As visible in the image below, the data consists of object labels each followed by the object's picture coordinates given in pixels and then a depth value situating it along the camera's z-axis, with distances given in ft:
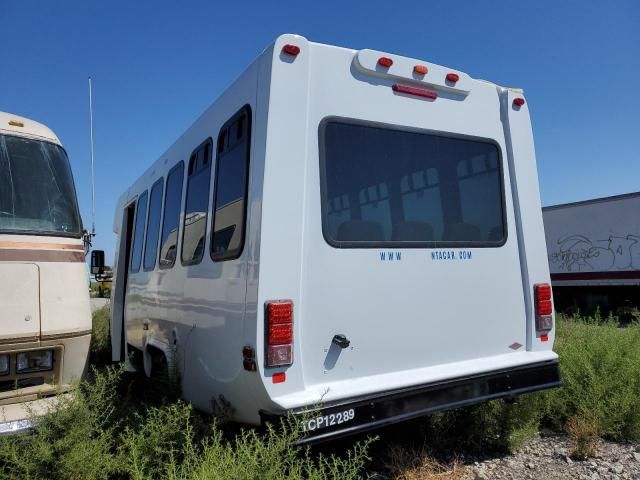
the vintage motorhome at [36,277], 12.16
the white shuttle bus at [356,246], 10.21
